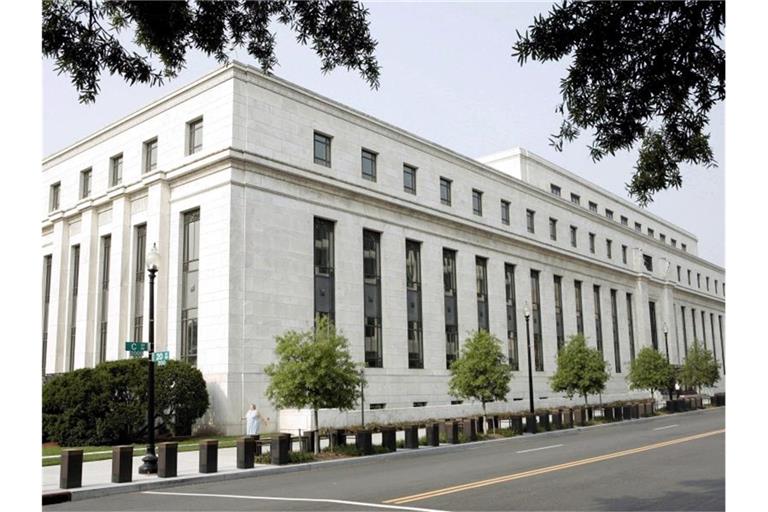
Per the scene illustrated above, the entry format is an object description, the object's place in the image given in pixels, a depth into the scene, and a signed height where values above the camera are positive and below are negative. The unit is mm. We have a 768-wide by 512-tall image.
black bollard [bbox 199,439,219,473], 18406 -2304
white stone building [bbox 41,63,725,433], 33312 +6613
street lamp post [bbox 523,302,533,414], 36125 +2116
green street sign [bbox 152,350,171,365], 19436 +323
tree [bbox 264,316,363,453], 23766 -360
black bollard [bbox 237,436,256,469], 19500 -2341
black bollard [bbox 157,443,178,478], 17562 -2248
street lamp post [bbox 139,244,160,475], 18047 -634
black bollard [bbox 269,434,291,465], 20688 -2389
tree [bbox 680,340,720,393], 66688 -1175
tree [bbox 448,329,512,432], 34938 -558
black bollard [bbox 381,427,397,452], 24453 -2551
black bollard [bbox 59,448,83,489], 15250 -2108
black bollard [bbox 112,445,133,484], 16562 -2214
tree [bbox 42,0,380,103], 7555 +3667
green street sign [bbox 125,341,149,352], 18875 +589
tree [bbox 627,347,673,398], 55750 -1010
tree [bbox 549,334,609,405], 44219 -709
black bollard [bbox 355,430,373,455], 23519 -2565
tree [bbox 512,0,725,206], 7316 +3047
